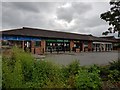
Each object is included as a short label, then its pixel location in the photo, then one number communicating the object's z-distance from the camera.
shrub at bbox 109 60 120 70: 4.43
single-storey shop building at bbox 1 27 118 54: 13.25
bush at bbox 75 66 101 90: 2.71
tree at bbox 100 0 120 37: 7.54
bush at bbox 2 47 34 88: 2.46
